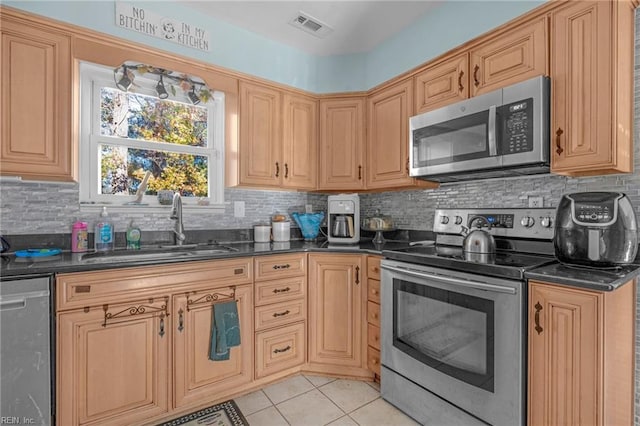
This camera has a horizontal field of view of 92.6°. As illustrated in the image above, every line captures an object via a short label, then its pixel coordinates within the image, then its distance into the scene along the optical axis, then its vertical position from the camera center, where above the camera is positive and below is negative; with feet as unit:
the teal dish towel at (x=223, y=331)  6.08 -2.41
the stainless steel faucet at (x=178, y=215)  7.22 -0.08
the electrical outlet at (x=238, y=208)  8.65 +0.09
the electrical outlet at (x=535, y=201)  5.98 +0.21
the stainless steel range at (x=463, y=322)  4.52 -1.90
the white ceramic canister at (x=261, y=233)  8.50 -0.60
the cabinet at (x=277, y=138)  8.13 +2.08
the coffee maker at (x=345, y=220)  8.45 -0.23
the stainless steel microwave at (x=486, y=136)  5.20 +1.47
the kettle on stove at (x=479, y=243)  5.49 -0.57
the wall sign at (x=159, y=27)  6.74 +4.34
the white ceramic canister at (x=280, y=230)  8.70 -0.53
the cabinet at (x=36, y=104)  5.40 +1.98
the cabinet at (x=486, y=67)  5.39 +2.92
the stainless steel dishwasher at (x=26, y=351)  4.37 -2.05
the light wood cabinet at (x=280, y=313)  6.85 -2.37
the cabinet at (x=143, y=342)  4.89 -2.31
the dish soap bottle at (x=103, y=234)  6.61 -0.49
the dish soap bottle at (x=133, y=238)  6.91 -0.60
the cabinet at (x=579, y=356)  3.84 -1.94
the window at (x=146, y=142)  6.88 +1.71
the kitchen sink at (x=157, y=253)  5.87 -0.89
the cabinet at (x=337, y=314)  7.24 -2.48
